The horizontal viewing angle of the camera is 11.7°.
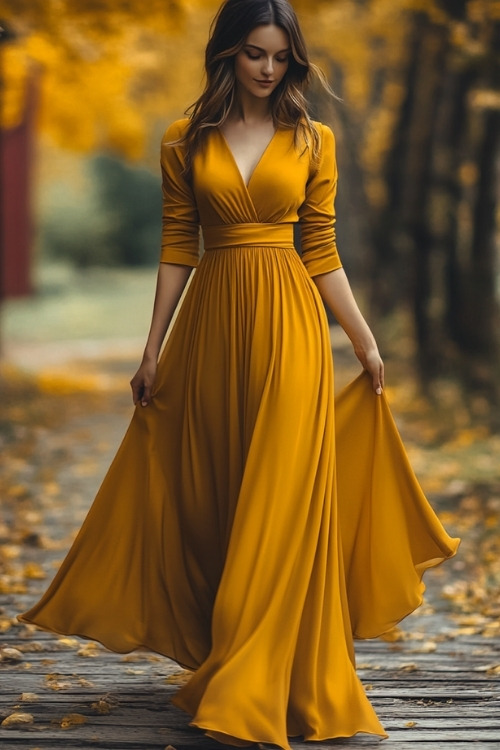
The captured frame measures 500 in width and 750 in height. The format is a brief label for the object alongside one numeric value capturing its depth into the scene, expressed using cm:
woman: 747
